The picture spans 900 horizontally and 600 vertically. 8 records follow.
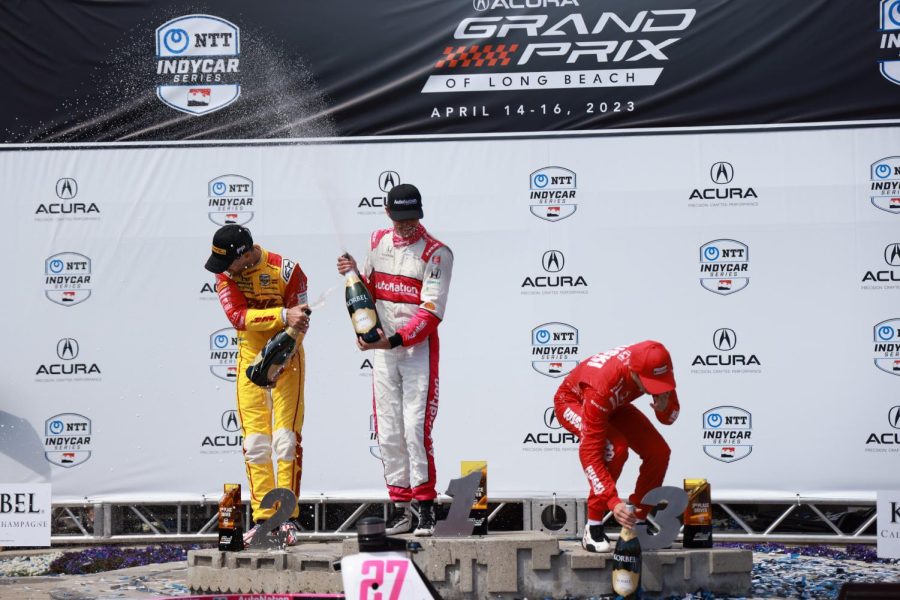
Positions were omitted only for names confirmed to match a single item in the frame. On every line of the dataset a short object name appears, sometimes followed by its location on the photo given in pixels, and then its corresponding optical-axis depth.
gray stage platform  10.05
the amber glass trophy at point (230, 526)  10.75
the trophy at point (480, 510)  10.75
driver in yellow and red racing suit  11.05
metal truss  14.75
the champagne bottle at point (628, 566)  9.44
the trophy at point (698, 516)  10.69
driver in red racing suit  9.80
